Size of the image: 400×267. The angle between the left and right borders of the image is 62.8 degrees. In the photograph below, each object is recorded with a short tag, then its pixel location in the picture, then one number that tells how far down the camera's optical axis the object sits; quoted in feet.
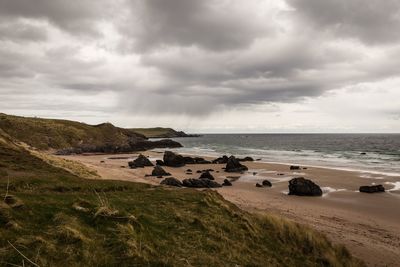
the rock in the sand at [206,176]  138.99
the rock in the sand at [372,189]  109.55
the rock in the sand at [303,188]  104.63
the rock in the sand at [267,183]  123.93
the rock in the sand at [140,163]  182.80
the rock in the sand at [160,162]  198.29
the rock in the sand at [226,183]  125.14
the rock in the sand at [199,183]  116.57
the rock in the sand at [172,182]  111.27
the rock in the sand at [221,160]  220.66
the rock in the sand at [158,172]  146.69
